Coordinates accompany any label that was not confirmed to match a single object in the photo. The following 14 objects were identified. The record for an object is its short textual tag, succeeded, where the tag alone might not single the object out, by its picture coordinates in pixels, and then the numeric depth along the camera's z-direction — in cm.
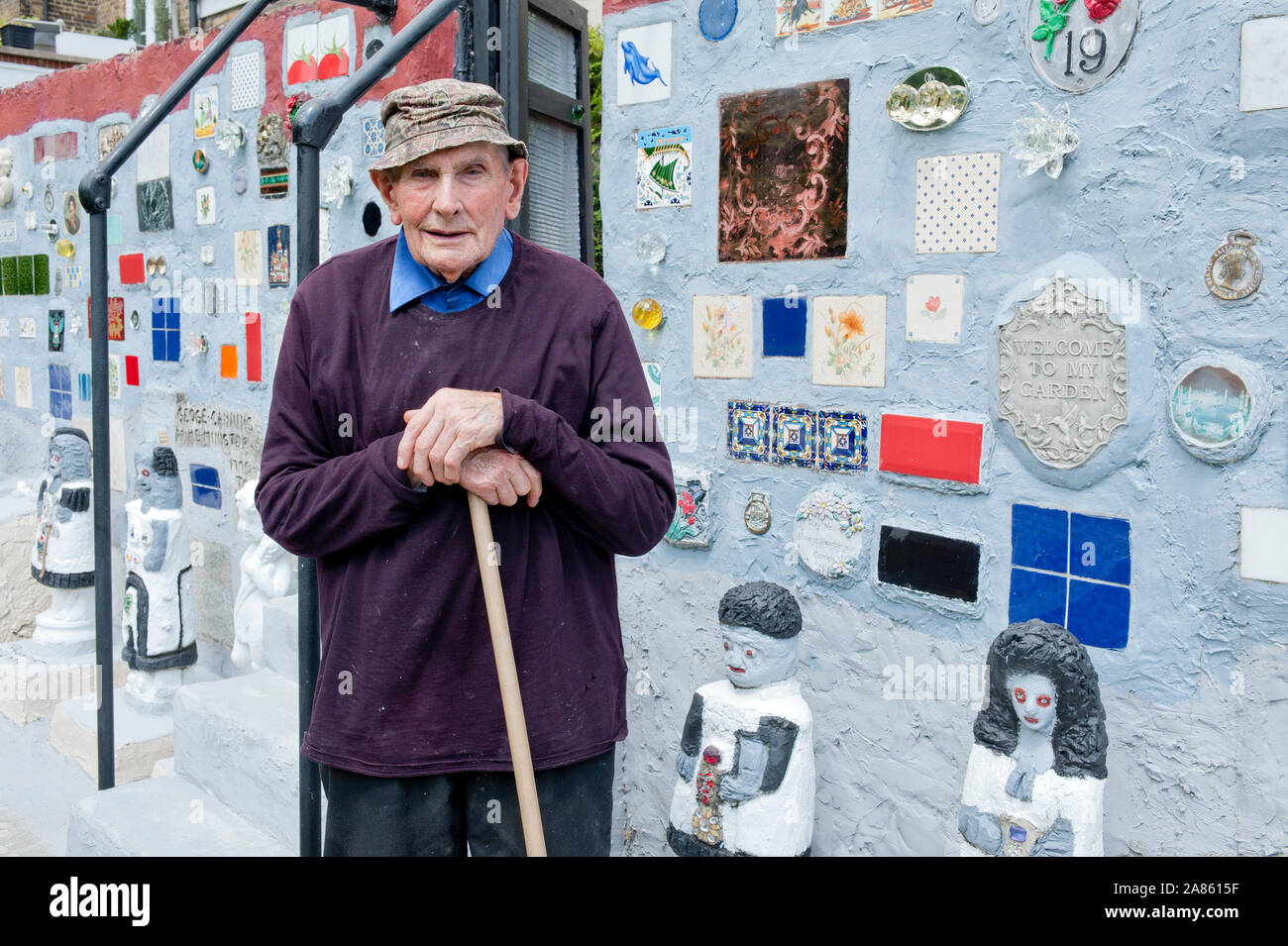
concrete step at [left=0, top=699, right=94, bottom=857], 361
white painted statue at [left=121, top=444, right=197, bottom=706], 440
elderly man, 141
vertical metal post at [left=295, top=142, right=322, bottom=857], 193
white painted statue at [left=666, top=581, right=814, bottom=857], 251
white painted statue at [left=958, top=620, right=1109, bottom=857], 204
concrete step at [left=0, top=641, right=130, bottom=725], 466
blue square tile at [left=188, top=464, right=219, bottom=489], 507
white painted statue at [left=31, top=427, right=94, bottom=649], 495
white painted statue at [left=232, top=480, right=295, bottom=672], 425
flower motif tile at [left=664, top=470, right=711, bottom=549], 304
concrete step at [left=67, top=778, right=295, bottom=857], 293
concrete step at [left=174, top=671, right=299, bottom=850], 304
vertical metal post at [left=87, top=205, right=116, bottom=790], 277
